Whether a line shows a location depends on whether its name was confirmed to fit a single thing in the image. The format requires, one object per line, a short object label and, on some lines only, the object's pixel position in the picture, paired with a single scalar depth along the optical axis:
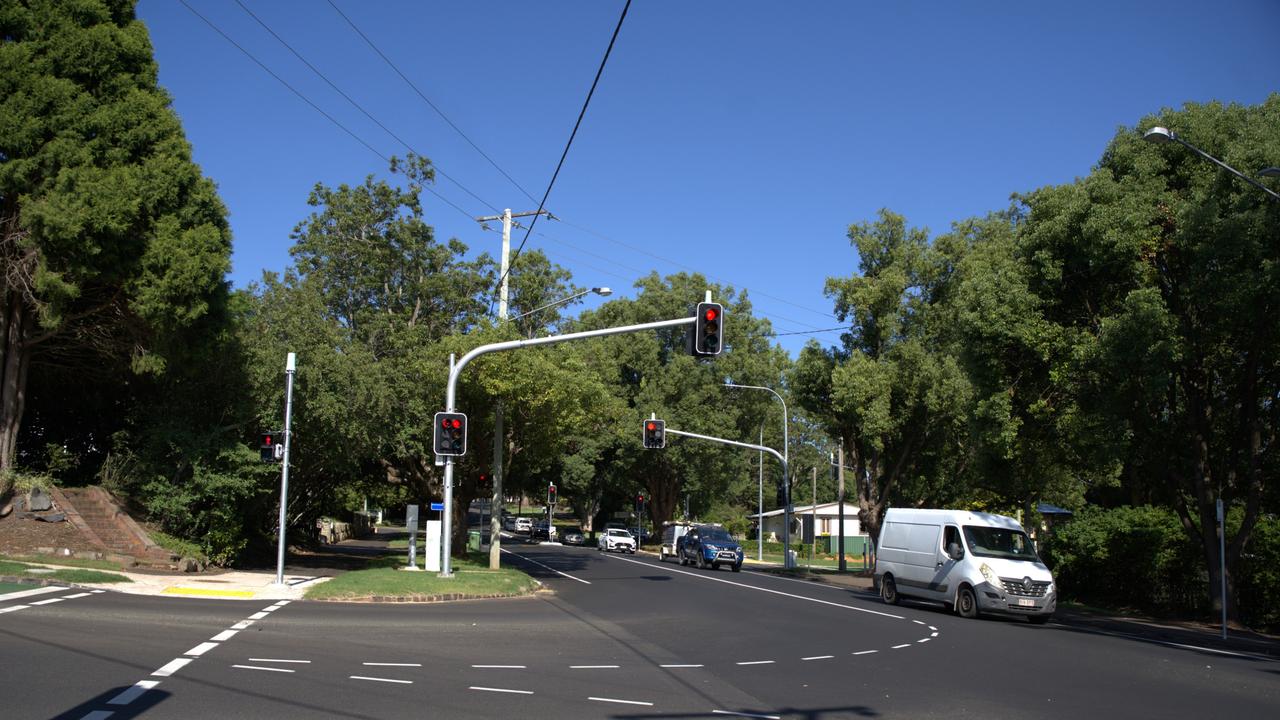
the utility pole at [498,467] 28.92
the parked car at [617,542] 56.78
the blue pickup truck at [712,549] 42.47
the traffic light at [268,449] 21.02
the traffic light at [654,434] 35.09
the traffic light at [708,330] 17.45
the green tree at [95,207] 20.38
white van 19.53
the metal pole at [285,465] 20.39
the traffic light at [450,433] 21.98
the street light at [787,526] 42.81
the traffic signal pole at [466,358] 19.30
